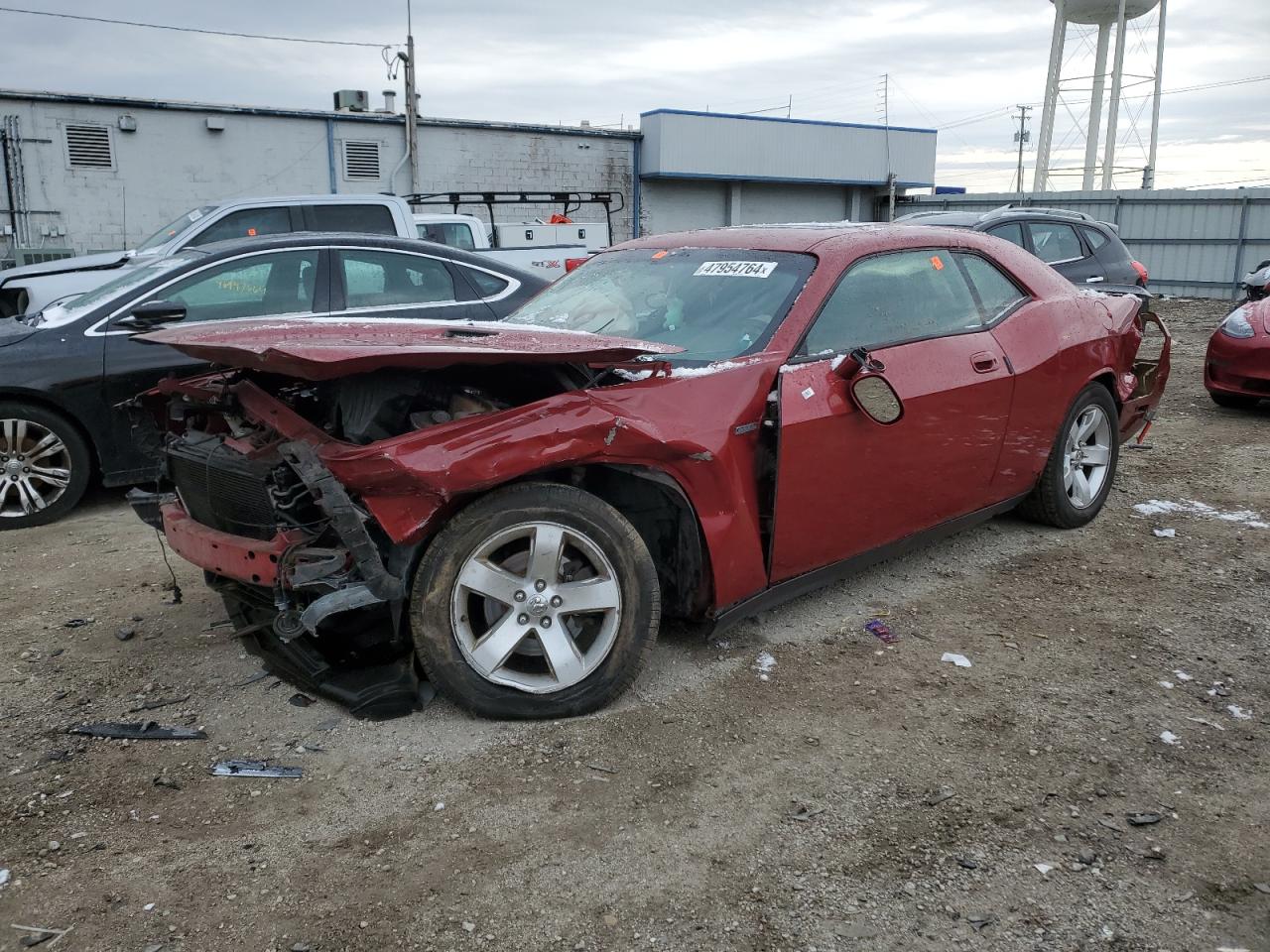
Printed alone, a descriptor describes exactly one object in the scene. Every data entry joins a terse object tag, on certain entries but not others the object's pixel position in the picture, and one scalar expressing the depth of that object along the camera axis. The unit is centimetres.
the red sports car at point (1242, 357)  848
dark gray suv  1004
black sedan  582
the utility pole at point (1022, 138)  5731
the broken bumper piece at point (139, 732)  337
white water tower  3588
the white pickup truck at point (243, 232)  843
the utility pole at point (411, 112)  2269
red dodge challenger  314
